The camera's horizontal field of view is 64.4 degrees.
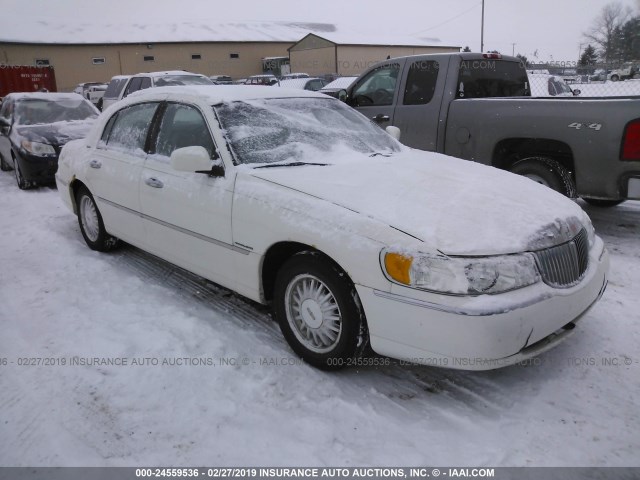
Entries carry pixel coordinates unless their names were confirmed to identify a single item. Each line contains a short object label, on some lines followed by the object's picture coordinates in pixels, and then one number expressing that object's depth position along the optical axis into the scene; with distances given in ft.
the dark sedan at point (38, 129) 26.68
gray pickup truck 15.31
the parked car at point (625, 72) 94.75
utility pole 114.52
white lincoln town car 8.16
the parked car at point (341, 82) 55.86
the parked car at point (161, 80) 41.83
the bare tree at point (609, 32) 186.95
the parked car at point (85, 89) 82.96
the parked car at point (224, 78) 98.41
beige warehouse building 133.49
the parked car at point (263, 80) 88.89
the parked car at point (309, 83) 68.29
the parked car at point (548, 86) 51.47
